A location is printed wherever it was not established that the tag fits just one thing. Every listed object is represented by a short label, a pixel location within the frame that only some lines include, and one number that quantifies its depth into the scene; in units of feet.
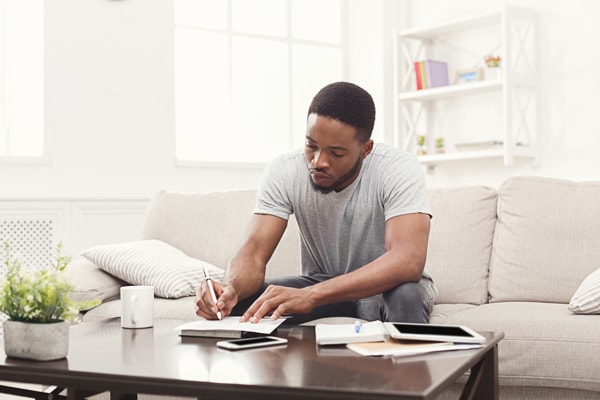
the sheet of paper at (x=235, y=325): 5.41
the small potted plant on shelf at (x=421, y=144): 16.08
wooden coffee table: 3.85
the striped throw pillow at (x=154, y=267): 8.63
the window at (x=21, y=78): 12.98
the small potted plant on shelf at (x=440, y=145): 15.91
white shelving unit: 14.61
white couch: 7.10
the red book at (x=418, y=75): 15.93
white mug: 6.05
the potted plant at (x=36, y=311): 4.73
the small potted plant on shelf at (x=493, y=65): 15.01
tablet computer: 4.82
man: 6.42
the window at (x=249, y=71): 15.12
